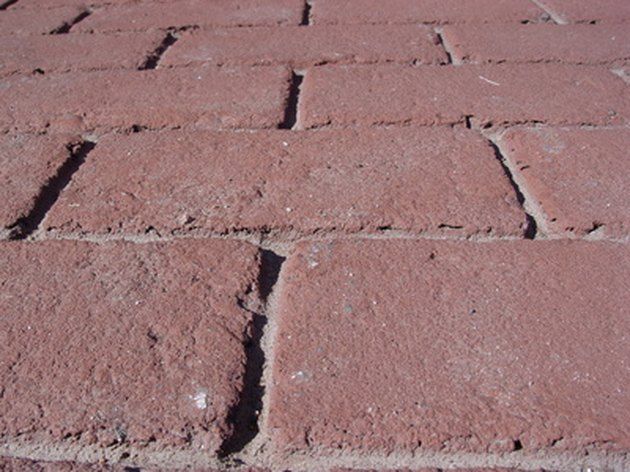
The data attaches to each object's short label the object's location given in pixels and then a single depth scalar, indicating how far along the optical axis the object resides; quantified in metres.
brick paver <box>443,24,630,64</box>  0.49
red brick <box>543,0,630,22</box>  0.58
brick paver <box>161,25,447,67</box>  0.50
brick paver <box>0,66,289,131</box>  0.41
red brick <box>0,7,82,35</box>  0.58
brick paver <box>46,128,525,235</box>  0.32
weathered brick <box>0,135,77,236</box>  0.33
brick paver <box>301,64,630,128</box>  0.41
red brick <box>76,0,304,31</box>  0.58
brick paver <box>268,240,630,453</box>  0.22
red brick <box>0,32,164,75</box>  0.50
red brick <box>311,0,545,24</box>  0.58
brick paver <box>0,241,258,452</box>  0.22
